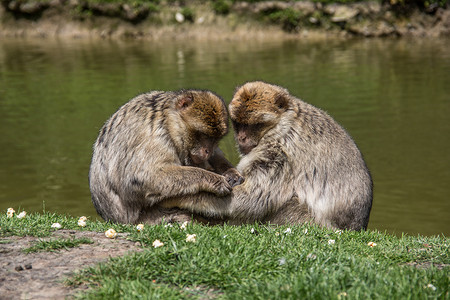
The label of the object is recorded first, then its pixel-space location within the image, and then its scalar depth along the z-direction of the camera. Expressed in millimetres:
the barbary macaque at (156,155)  10836
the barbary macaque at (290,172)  11383
